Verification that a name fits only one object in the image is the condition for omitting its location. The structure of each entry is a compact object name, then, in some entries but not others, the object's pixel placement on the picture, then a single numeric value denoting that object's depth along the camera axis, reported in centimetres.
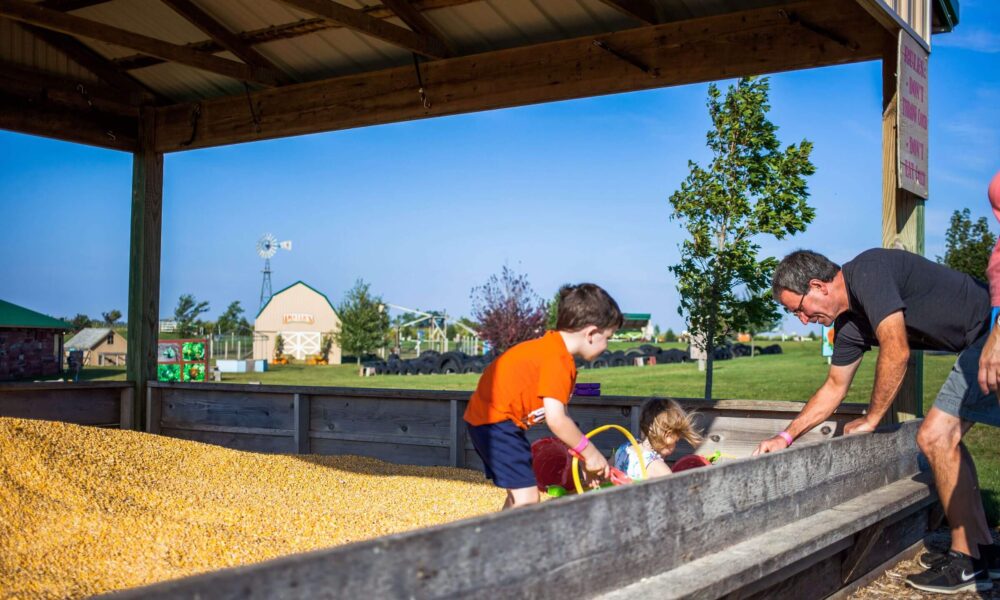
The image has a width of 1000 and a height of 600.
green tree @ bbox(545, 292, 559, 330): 4159
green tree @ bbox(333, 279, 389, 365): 5294
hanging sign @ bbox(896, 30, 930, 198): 440
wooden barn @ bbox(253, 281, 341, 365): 6256
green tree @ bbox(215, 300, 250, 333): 6998
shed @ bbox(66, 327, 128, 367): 3981
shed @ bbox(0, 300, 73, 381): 2848
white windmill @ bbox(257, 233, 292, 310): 8912
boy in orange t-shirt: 318
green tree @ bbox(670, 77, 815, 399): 1045
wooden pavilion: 499
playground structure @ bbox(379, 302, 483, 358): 5634
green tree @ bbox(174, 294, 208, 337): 6512
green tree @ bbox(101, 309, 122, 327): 5926
